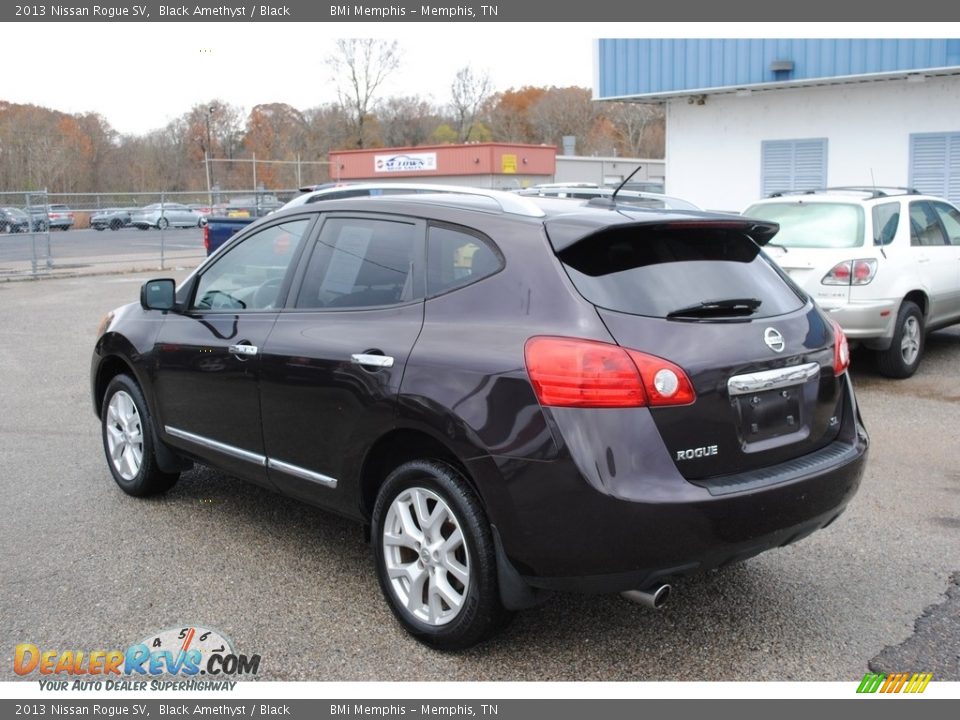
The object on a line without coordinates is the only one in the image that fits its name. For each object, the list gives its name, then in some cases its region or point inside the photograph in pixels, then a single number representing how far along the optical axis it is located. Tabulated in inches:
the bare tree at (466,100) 3297.2
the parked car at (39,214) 823.1
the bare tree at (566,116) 3346.5
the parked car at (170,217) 1771.7
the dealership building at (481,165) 1879.9
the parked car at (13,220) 1135.7
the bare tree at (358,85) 3199.6
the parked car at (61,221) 1733.5
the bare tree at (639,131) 3110.2
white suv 335.0
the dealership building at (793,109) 606.9
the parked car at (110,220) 1849.2
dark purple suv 130.0
